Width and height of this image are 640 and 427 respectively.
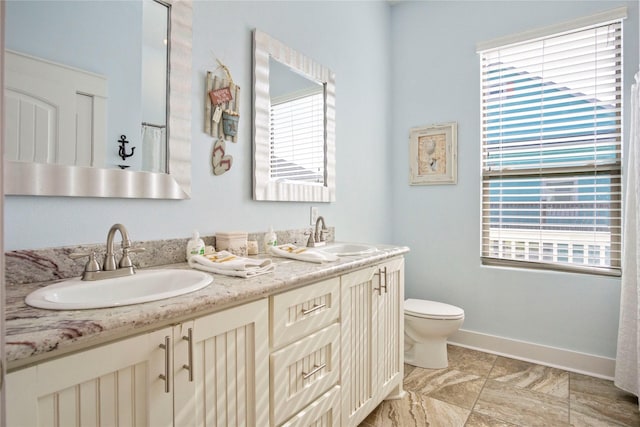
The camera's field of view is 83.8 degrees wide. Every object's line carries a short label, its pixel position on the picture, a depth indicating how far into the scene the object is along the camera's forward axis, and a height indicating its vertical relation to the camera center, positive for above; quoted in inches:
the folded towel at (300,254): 62.7 -7.2
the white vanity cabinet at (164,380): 27.6 -15.4
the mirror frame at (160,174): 43.4 +5.7
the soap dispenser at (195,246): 58.2 -5.2
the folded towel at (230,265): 49.3 -7.2
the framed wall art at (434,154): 114.3 +20.2
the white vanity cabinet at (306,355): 48.4 -21.1
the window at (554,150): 93.4 +18.6
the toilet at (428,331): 94.3 -31.5
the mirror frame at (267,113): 73.1 +21.1
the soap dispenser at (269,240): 73.2 -5.2
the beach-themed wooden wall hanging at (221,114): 64.3 +18.6
